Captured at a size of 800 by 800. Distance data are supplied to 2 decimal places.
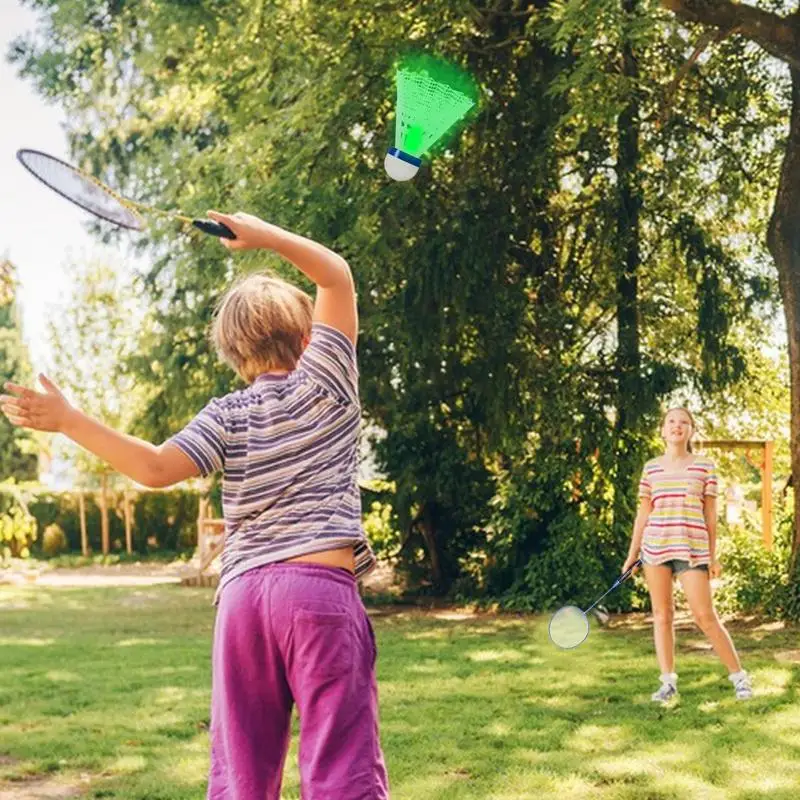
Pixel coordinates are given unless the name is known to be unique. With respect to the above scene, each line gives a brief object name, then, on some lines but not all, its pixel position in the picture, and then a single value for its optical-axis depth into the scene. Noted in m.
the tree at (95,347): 27.02
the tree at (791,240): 12.69
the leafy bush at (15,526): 23.09
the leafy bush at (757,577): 12.79
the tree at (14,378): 37.50
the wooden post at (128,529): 25.44
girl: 8.05
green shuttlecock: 3.83
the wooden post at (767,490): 15.05
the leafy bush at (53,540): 25.39
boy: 3.06
